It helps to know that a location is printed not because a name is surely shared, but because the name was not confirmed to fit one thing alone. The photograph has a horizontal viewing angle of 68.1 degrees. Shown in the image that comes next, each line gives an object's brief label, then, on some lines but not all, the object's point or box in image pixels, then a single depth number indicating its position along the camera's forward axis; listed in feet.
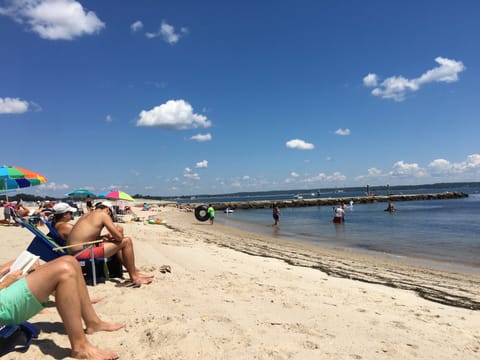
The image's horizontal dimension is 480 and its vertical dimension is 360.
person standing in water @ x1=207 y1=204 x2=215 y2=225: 78.79
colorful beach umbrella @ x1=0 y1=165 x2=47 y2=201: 38.34
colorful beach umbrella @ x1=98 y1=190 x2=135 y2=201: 53.48
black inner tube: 86.12
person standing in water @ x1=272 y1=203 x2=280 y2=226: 76.28
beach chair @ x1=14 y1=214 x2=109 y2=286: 13.99
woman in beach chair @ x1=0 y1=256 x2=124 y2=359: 7.86
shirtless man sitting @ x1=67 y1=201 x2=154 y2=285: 14.90
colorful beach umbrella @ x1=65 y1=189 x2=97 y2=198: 72.64
